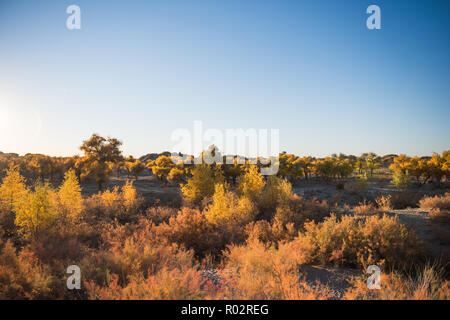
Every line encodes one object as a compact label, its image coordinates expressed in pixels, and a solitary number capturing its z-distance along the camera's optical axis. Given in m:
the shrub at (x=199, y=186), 19.31
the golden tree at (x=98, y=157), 29.70
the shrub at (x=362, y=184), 29.88
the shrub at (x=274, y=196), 16.28
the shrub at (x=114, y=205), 16.45
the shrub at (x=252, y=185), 17.22
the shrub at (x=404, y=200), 18.74
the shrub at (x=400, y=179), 27.73
